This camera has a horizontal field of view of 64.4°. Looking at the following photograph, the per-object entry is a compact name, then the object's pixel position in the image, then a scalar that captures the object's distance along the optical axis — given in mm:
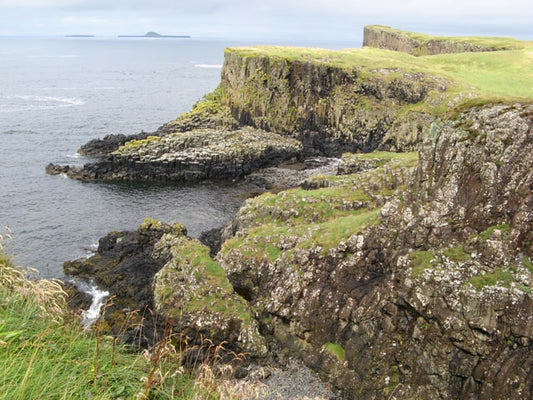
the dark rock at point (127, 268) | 31297
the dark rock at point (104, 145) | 76312
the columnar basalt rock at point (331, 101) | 71750
